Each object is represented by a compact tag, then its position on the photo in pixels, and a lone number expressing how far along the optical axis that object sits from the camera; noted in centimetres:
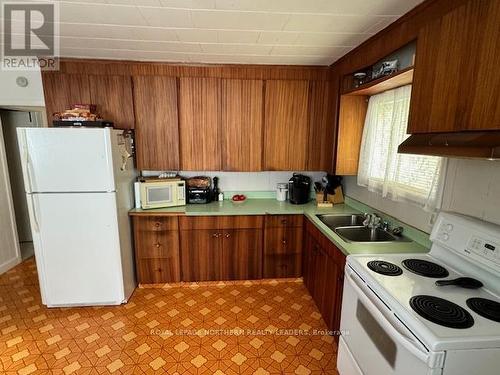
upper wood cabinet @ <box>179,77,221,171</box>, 276
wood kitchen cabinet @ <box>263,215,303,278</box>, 280
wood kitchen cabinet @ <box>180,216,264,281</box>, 276
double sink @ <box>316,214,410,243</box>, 216
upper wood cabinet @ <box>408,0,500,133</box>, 101
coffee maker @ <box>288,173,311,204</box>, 300
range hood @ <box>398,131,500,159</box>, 98
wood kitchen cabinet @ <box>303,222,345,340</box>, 200
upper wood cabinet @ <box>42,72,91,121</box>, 264
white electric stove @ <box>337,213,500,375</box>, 97
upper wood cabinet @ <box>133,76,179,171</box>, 272
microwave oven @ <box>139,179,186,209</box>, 274
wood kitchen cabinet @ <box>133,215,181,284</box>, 273
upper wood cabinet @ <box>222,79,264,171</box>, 280
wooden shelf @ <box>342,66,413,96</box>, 163
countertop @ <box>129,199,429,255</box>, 265
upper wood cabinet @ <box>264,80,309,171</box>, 283
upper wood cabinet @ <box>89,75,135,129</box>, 266
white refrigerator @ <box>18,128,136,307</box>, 220
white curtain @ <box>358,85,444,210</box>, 182
